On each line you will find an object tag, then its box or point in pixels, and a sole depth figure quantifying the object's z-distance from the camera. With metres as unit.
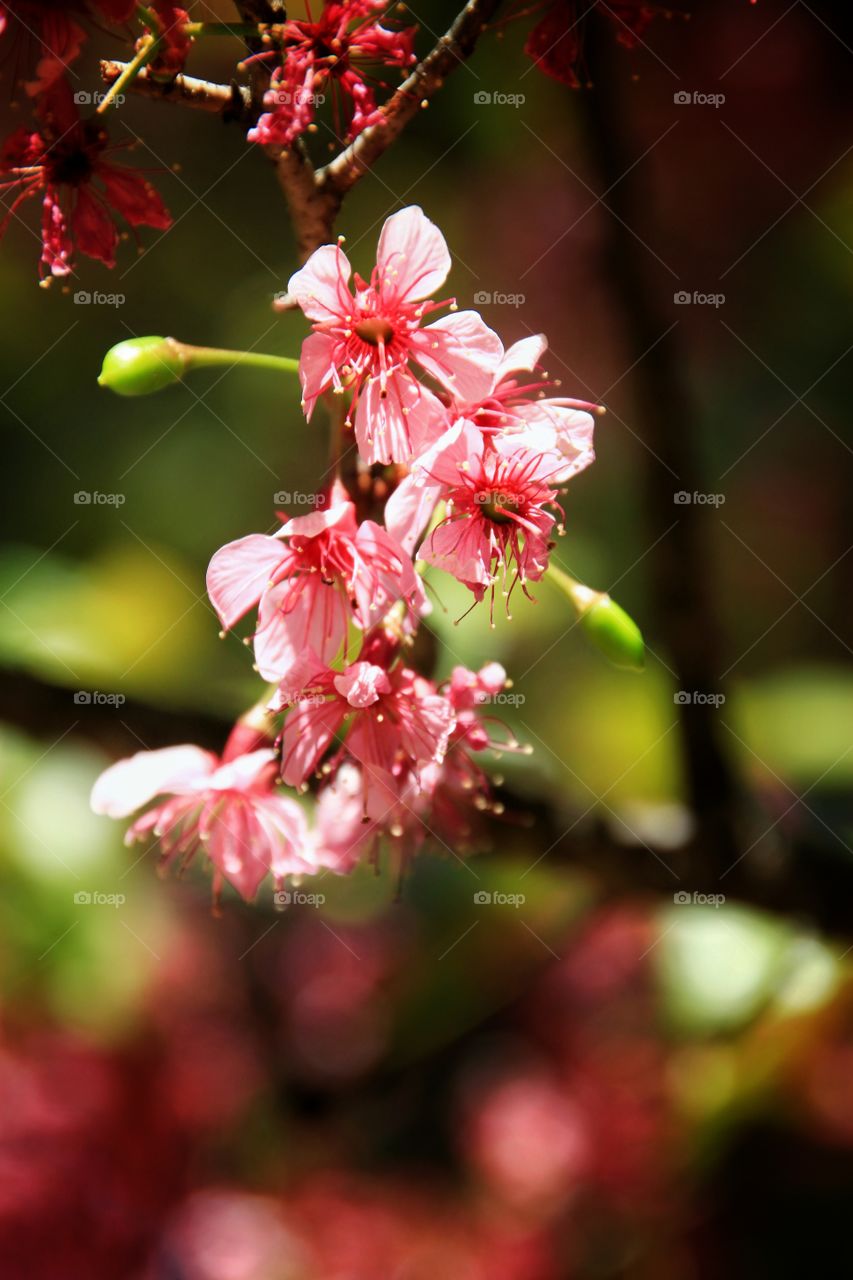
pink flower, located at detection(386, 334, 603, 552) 0.43
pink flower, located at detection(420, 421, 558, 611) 0.43
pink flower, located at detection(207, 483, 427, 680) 0.44
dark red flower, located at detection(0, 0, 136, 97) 0.42
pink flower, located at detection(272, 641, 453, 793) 0.45
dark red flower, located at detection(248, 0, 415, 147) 0.43
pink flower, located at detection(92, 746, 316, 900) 0.47
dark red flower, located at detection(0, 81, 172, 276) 0.44
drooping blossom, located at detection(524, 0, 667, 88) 0.45
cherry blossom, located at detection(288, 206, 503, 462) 0.43
